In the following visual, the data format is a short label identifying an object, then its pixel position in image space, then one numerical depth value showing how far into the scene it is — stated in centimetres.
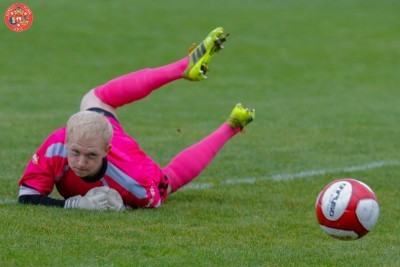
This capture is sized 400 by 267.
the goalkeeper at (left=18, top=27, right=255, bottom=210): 1480
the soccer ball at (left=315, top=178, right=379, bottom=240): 1309
